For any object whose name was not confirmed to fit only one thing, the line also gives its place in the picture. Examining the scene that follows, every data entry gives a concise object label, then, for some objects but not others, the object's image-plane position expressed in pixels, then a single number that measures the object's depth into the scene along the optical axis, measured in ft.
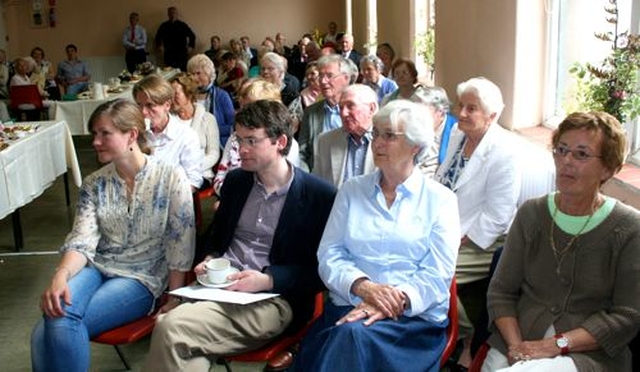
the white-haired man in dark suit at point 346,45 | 30.01
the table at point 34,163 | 14.65
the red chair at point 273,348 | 7.41
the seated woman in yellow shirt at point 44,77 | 32.71
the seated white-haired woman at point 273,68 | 17.11
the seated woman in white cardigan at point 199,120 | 13.92
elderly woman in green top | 6.28
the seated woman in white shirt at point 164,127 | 12.13
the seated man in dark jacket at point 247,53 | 40.37
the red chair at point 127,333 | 7.88
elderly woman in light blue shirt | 6.74
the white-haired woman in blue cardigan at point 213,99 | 16.22
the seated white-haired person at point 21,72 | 29.84
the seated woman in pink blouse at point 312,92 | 15.53
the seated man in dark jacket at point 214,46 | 48.23
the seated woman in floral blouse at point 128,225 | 8.35
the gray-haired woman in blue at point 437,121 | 12.35
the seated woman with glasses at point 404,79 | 17.78
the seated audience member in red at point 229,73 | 26.35
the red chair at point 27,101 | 27.12
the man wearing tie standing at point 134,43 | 49.37
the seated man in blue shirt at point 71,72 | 38.50
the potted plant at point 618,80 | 9.71
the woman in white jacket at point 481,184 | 9.79
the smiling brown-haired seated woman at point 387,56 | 25.03
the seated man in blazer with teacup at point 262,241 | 7.26
